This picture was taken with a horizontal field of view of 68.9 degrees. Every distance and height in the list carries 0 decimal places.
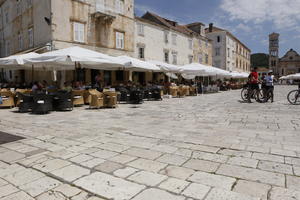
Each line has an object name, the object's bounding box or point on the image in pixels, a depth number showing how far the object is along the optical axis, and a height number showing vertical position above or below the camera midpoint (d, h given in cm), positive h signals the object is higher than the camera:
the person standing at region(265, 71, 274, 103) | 1058 +28
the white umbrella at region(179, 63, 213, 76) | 1606 +134
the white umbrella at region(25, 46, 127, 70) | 801 +123
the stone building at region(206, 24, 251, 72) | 4056 +764
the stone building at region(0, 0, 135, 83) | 1460 +478
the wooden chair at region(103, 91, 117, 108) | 923 -43
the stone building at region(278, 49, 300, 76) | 7438 +815
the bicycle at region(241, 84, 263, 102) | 1097 -27
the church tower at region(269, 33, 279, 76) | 7325 +1212
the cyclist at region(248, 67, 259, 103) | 1052 +28
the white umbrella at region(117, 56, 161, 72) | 1098 +128
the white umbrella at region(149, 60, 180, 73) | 1477 +140
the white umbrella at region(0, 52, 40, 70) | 931 +129
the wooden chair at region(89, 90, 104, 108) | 888 -46
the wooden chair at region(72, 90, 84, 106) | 931 -34
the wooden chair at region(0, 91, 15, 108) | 910 -40
